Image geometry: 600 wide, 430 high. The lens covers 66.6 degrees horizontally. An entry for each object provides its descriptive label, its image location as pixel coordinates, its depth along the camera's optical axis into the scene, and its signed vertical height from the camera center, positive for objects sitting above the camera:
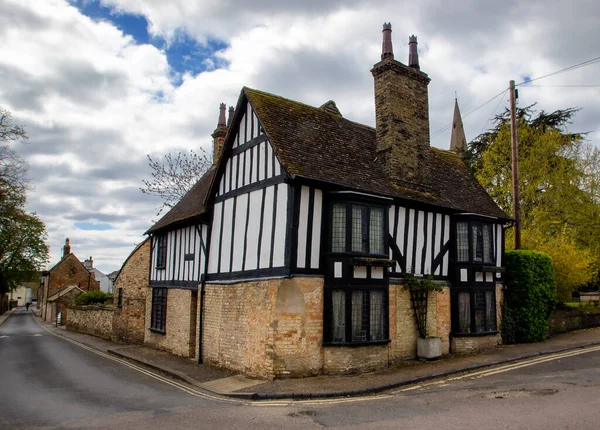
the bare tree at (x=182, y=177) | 30.00 +6.61
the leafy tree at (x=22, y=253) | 43.41 +2.44
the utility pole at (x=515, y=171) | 17.94 +4.34
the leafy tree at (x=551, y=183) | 26.02 +5.63
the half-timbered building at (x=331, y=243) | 11.90 +1.08
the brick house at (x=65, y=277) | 53.56 -0.16
